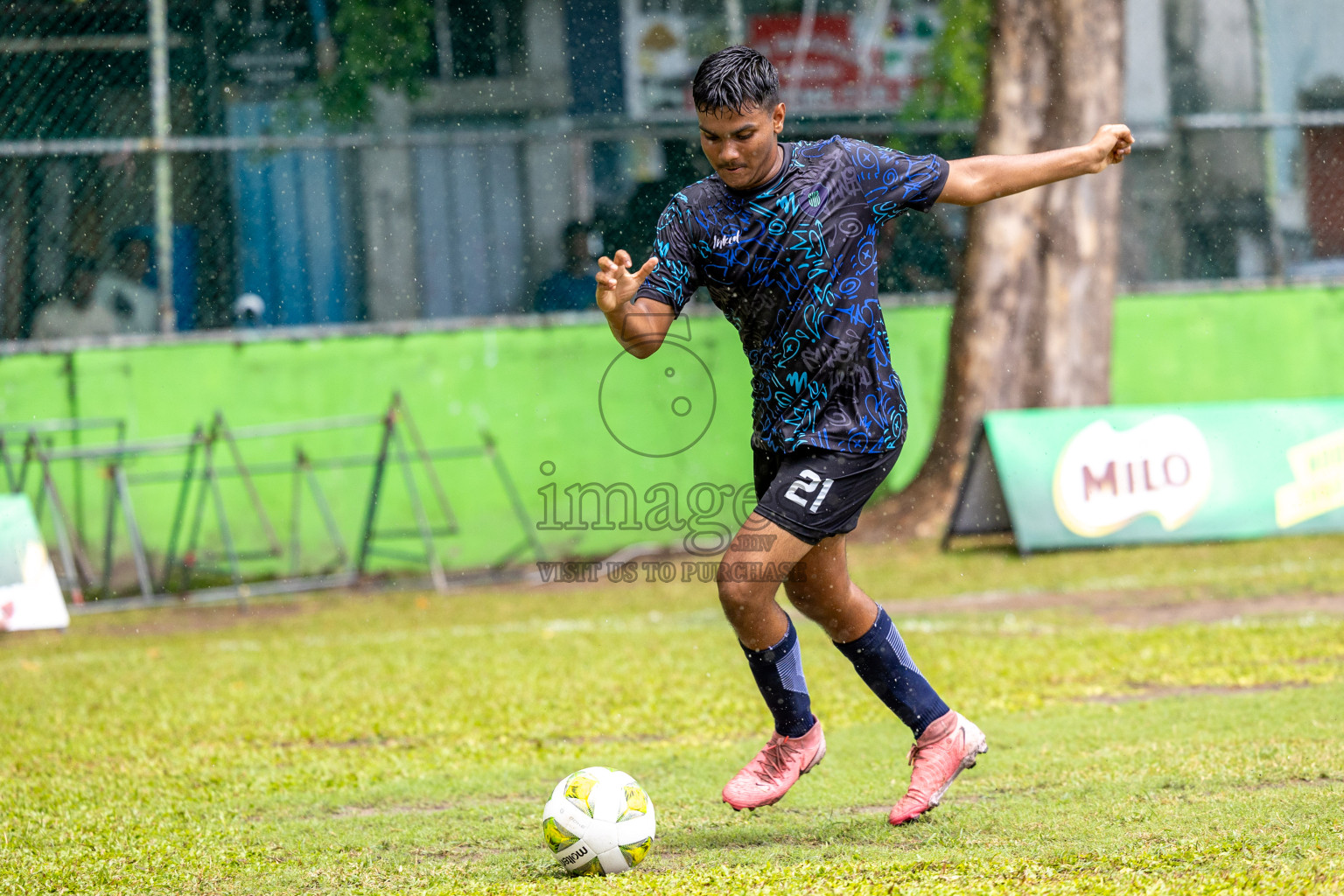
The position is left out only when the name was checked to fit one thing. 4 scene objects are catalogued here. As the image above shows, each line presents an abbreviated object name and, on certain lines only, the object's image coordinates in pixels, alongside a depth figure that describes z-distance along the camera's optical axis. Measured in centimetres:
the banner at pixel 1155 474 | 2030
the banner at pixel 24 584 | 1758
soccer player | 767
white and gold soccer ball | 737
